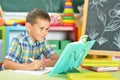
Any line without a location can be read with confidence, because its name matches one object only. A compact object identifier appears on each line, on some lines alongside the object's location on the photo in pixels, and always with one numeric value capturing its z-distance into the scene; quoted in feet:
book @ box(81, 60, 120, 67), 6.27
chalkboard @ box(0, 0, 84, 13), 12.95
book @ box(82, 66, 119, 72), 6.09
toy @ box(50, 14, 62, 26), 12.89
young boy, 6.80
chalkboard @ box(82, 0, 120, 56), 9.39
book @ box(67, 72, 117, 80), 4.99
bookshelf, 11.85
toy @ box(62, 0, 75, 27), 13.02
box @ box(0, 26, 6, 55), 11.53
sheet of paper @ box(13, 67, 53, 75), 5.43
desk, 4.98
